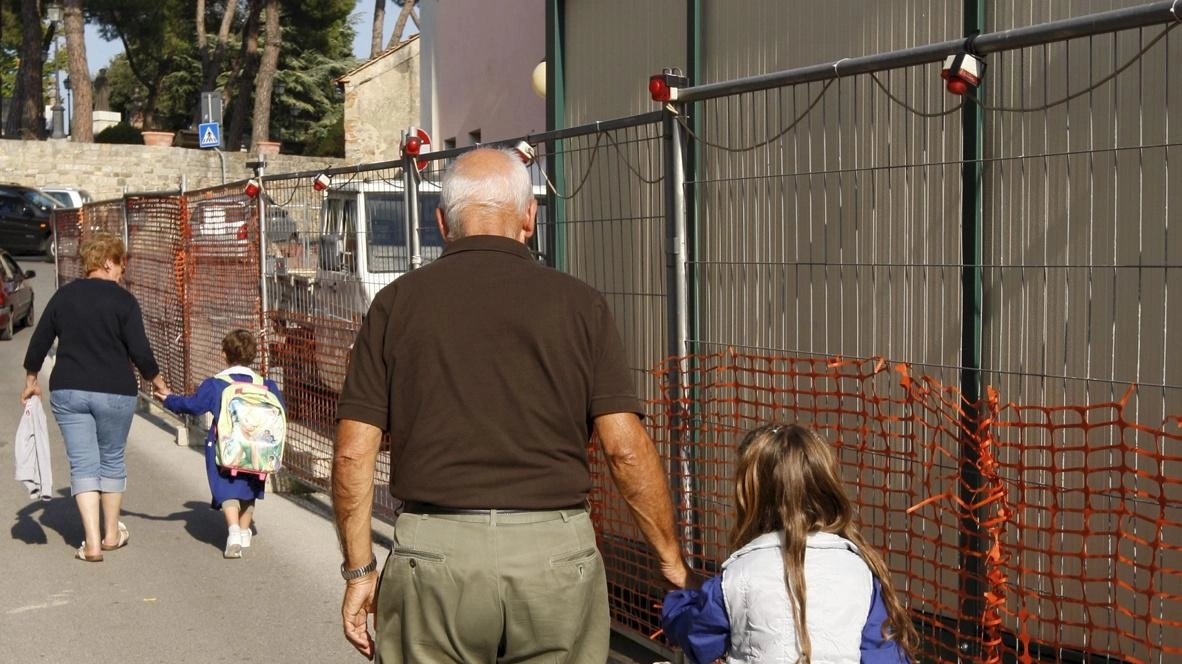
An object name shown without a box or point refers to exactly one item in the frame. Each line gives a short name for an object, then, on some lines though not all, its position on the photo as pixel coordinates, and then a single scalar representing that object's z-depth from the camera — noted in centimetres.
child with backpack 731
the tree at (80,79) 4138
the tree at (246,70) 4565
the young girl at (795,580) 298
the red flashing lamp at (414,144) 697
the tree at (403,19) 5394
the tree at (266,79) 4184
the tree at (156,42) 5384
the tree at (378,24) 5684
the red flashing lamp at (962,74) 370
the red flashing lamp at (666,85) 480
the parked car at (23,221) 3150
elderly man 320
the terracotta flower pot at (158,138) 3997
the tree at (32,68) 4391
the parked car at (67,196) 3328
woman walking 736
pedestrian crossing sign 2320
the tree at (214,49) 4678
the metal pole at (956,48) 330
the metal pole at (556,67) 800
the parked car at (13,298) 1983
